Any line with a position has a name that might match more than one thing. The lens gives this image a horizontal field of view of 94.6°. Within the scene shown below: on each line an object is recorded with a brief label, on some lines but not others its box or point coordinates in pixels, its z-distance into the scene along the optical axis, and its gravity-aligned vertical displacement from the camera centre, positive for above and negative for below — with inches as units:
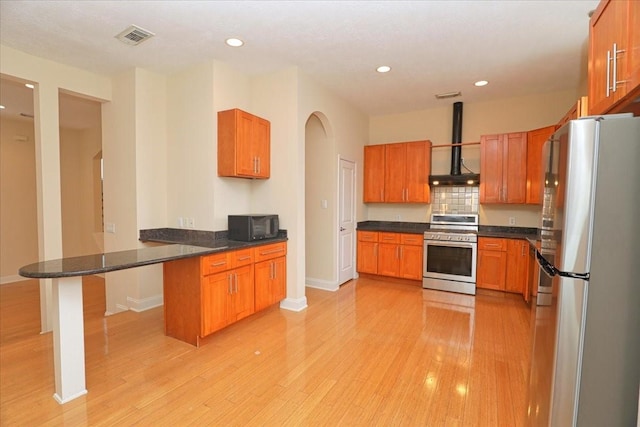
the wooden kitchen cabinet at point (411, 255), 185.0 -33.3
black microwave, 130.1 -11.7
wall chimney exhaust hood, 187.6 +32.5
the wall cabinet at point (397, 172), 194.4 +20.9
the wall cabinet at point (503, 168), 168.6 +21.2
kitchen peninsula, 75.6 -29.7
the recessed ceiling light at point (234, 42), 114.1 +62.2
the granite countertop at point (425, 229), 169.3 -17.0
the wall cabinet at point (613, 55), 53.1 +30.5
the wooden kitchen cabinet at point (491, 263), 167.0 -34.3
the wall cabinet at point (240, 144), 129.9 +25.9
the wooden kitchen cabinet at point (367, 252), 199.2 -34.0
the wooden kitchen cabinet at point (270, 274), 131.7 -34.2
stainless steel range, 172.2 -33.8
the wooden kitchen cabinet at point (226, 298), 108.9 -38.4
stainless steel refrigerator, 44.8 -11.5
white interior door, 186.9 -12.3
